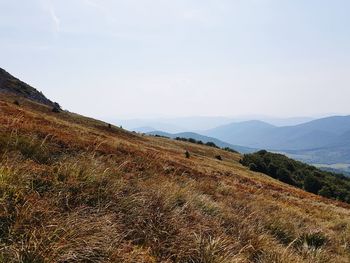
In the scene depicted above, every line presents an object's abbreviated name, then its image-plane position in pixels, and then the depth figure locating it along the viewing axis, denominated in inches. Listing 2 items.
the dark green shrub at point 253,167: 2720.0
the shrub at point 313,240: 382.6
